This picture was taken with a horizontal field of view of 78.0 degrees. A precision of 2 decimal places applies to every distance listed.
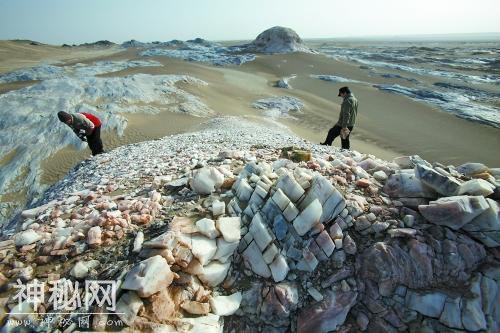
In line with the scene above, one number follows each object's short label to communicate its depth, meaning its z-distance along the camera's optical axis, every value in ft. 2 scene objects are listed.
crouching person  25.41
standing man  28.12
